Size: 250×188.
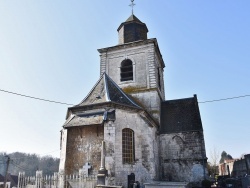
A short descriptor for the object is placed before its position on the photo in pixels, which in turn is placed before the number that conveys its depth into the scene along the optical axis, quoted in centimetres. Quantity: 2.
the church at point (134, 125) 1156
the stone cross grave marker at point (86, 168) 1112
